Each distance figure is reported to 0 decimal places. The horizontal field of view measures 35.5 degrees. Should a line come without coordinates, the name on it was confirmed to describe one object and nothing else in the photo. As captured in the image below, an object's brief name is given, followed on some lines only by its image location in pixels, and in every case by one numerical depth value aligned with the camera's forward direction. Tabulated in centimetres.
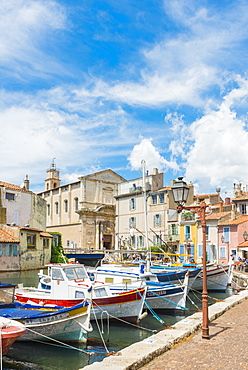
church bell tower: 8004
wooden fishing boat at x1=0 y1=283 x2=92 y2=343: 1239
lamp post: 996
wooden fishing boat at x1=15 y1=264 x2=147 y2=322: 1593
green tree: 4541
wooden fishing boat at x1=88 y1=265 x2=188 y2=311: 1853
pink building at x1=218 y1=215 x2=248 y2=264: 3995
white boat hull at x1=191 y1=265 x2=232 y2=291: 2784
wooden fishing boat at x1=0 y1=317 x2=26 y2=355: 987
